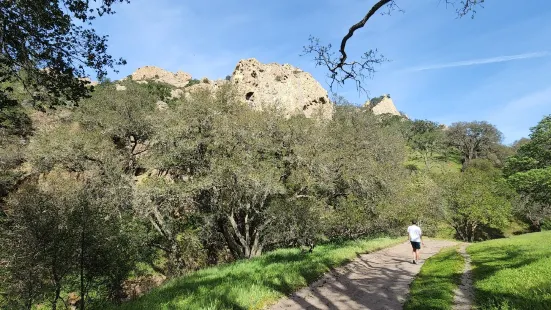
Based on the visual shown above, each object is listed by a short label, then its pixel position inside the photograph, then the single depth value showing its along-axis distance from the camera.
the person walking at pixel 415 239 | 16.58
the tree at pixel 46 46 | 8.91
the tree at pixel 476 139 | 102.19
